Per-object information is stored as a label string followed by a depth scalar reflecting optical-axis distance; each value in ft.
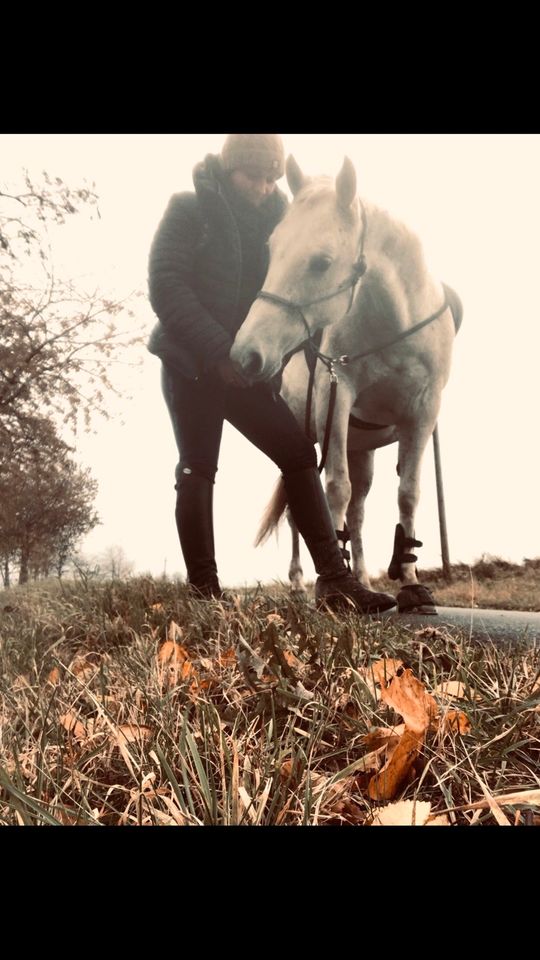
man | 9.52
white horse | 9.65
